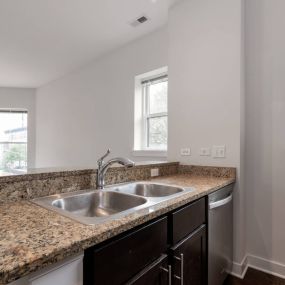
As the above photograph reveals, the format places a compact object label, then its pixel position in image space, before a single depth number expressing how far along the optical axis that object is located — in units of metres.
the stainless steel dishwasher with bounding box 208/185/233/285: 1.55
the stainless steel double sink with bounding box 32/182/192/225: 1.15
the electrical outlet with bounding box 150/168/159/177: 2.01
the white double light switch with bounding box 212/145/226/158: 2.08
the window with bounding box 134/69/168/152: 3.12
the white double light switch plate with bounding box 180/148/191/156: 2.32
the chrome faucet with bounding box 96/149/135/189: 1.45
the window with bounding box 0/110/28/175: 5.58
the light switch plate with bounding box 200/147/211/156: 2.18
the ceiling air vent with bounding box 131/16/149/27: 2.73
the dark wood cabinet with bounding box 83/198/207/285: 0.74
